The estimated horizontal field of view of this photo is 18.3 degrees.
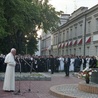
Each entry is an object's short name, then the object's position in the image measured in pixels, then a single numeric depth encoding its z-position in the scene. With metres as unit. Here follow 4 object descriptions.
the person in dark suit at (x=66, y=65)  24.98
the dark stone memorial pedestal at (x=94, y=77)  13.45
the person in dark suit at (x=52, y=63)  28.34
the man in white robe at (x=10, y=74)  13.80
